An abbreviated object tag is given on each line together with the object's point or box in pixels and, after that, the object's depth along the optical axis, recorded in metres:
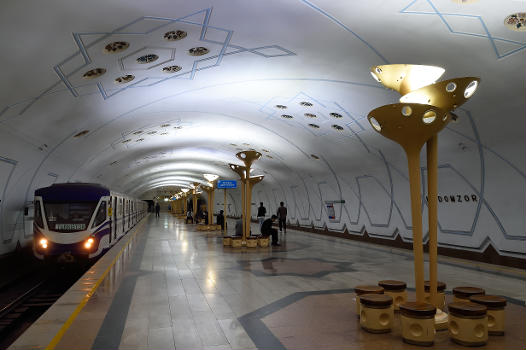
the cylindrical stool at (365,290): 4.95
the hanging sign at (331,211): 18.77
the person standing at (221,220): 21.77
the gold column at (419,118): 4.53
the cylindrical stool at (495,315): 4.34
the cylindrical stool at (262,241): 13.41
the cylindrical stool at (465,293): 4.95
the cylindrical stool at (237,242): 13.12
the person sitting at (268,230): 13.70
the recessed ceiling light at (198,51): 7.58
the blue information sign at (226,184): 23.81
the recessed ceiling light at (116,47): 6.81
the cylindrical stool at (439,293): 5.09
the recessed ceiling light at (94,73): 7.66
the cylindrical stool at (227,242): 13.53
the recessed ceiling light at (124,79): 8.53
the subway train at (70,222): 10.03
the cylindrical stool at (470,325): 4.02
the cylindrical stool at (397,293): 5.21
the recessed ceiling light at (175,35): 6.77
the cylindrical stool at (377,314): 4.36
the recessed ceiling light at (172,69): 8.52
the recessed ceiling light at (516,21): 5.55
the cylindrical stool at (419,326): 4.05
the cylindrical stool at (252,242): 13.17
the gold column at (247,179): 13.41
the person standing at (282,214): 19.52
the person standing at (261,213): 18.61
